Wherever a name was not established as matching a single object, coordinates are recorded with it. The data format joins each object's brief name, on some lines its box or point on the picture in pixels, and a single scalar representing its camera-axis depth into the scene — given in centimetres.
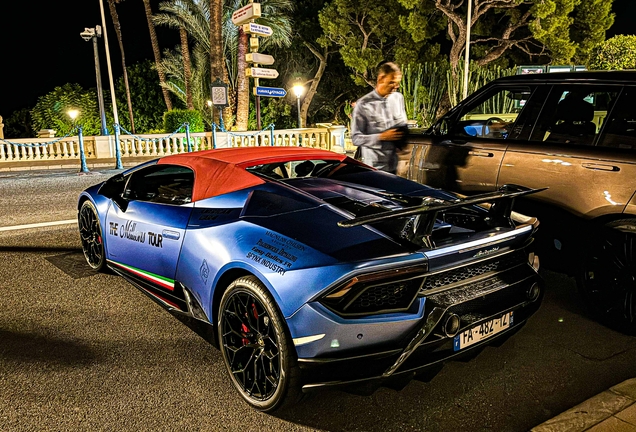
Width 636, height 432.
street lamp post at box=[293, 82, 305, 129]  2286
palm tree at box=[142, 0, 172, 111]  3550
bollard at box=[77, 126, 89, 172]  1473
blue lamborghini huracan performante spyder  269
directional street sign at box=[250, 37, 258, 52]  2038
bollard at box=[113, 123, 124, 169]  1628
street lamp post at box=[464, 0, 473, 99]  2517
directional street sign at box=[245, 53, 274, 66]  1905
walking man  600
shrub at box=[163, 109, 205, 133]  2377
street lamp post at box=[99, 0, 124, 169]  1628
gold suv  396
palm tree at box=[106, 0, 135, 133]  3559
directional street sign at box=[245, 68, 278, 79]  1938
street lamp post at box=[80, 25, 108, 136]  2325
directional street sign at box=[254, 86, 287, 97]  1861
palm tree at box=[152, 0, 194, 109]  3011
